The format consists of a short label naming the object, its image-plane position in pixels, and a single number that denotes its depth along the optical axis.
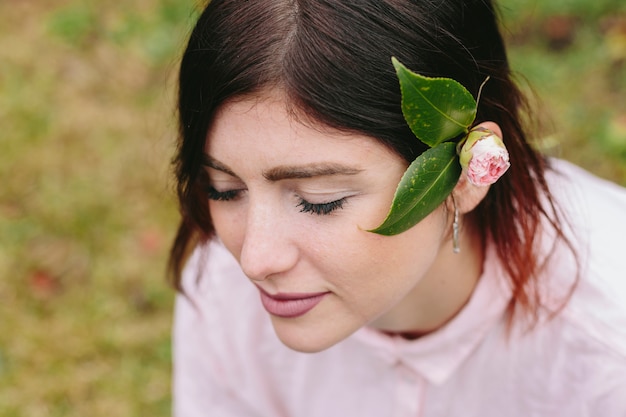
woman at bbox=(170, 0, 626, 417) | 0.61
